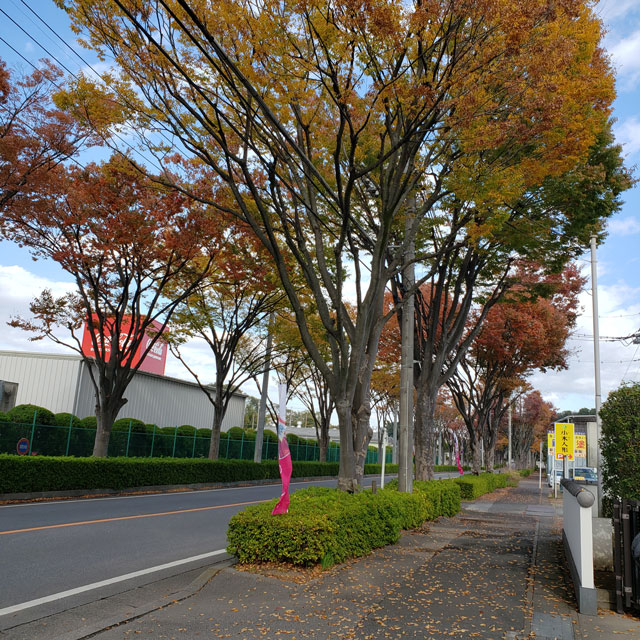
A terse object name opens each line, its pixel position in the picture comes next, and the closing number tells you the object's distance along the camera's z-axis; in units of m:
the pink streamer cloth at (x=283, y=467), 6.91
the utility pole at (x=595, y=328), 14.05
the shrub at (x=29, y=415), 20.61
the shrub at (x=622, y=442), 6.64
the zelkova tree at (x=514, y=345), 23.39
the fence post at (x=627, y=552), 5.41
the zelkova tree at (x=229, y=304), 16.45
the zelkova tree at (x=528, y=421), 60.97
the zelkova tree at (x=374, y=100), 7.75
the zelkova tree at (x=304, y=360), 23.26
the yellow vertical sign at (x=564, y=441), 23.98
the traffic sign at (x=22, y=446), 18.86
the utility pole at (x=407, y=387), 11.50
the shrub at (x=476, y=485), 19.78
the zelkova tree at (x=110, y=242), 14.30
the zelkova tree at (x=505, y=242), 11.21
